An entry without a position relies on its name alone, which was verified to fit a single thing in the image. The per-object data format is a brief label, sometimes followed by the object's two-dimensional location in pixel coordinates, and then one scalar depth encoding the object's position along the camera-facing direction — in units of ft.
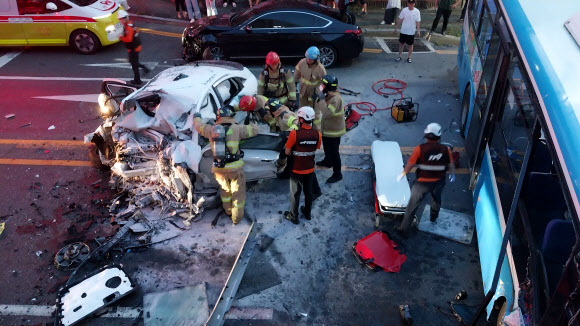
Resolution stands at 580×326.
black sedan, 38.06
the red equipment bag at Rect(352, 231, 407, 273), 20.97
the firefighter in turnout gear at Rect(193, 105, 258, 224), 21.70
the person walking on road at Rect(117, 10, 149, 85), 35.32
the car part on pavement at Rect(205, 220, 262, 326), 17.37
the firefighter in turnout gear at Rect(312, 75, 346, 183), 23.91
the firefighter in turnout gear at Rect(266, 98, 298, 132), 23.71
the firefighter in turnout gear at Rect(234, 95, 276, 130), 24.09
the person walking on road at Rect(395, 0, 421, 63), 37.86
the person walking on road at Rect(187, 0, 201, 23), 47.98
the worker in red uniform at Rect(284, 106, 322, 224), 21.24
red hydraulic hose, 33.68
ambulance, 40.47
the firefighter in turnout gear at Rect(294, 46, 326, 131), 26.90
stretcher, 22.88
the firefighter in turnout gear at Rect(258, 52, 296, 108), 27.35
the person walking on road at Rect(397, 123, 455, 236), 20.21
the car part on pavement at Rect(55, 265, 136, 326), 18.72
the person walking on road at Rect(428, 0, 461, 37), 43.52
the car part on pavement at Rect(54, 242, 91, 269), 21.43
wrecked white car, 23.68
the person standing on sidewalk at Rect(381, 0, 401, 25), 46.68
